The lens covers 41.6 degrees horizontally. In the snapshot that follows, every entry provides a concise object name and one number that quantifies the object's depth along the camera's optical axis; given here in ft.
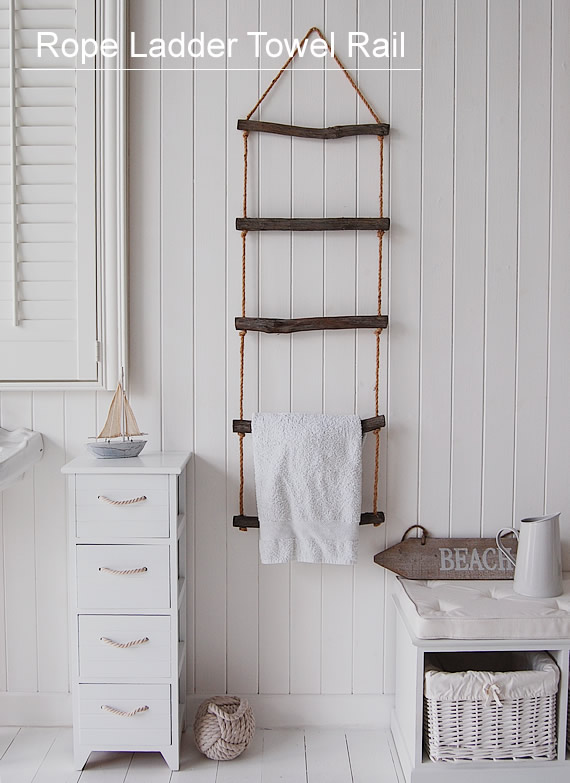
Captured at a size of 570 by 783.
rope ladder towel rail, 7.06
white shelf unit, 6.20
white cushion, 6.18
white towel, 6.89
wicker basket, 6.18
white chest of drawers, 6.49
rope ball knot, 6.77
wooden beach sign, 7.14
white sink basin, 6.41
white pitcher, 6.56
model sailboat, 6.81
